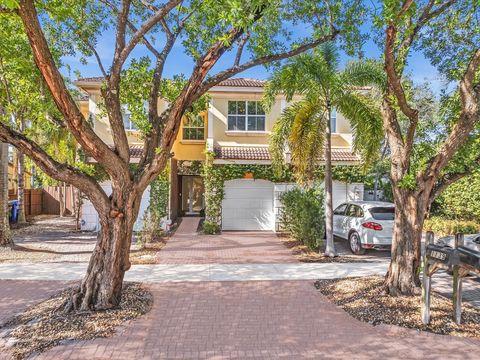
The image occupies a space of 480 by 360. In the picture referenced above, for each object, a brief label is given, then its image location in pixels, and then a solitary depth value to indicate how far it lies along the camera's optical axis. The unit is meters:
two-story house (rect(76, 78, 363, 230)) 16.47
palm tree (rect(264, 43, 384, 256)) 10.41
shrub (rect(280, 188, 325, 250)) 11.83
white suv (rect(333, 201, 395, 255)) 11.07
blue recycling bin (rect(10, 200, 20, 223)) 18.59
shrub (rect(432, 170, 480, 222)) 15.45
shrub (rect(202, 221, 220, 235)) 15.40
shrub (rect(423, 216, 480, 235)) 14.14
